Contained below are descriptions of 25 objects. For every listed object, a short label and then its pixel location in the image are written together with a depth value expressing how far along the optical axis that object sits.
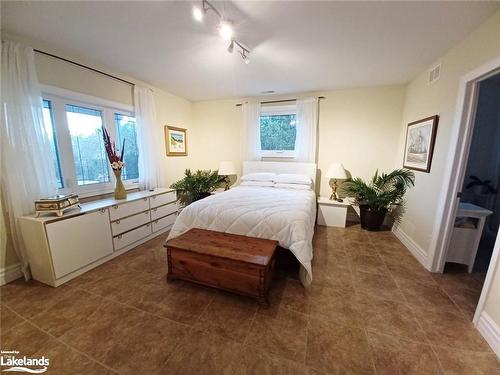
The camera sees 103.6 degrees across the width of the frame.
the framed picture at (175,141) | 3.79
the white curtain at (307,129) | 3.66
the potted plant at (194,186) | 3.81
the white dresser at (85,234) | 1.88
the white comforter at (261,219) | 1.92
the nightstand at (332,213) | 3.46
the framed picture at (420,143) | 2.40
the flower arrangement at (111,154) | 2.66
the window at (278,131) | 3.95
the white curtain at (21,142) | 1.83
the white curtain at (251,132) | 3.99
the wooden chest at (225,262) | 1.67
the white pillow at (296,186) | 3.44
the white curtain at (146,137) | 3.12
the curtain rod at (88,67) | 2.12
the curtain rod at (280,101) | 3.81
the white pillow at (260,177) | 3.69
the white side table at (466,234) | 2.13
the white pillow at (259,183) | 3.62
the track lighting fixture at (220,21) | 1.57
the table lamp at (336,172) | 3.46
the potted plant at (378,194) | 3.11
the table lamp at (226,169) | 4.04
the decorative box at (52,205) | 1.92
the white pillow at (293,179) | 3.49
